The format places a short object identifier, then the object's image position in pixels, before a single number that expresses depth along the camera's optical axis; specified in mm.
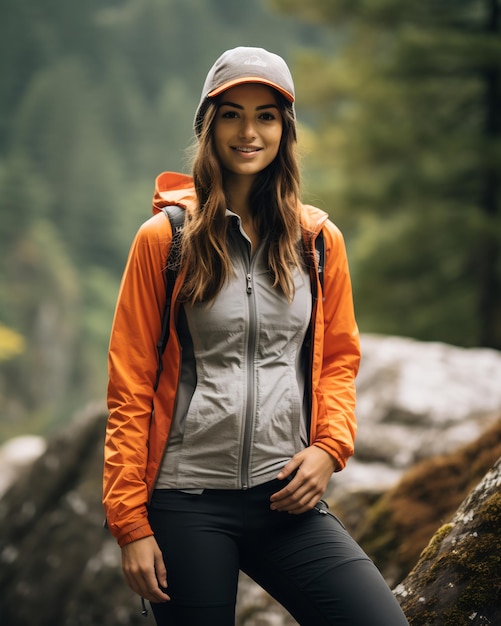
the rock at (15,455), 7488
